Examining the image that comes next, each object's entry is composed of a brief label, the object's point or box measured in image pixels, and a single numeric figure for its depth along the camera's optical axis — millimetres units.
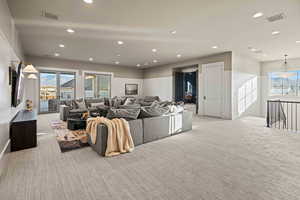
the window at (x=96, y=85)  9648
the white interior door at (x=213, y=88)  7207
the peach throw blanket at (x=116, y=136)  2967
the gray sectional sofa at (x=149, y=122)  3154
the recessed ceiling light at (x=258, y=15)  3512
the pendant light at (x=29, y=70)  4862
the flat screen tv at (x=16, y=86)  3547
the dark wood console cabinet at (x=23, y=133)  3195
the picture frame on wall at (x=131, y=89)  11336
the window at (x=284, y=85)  8000
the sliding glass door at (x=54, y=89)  8242
